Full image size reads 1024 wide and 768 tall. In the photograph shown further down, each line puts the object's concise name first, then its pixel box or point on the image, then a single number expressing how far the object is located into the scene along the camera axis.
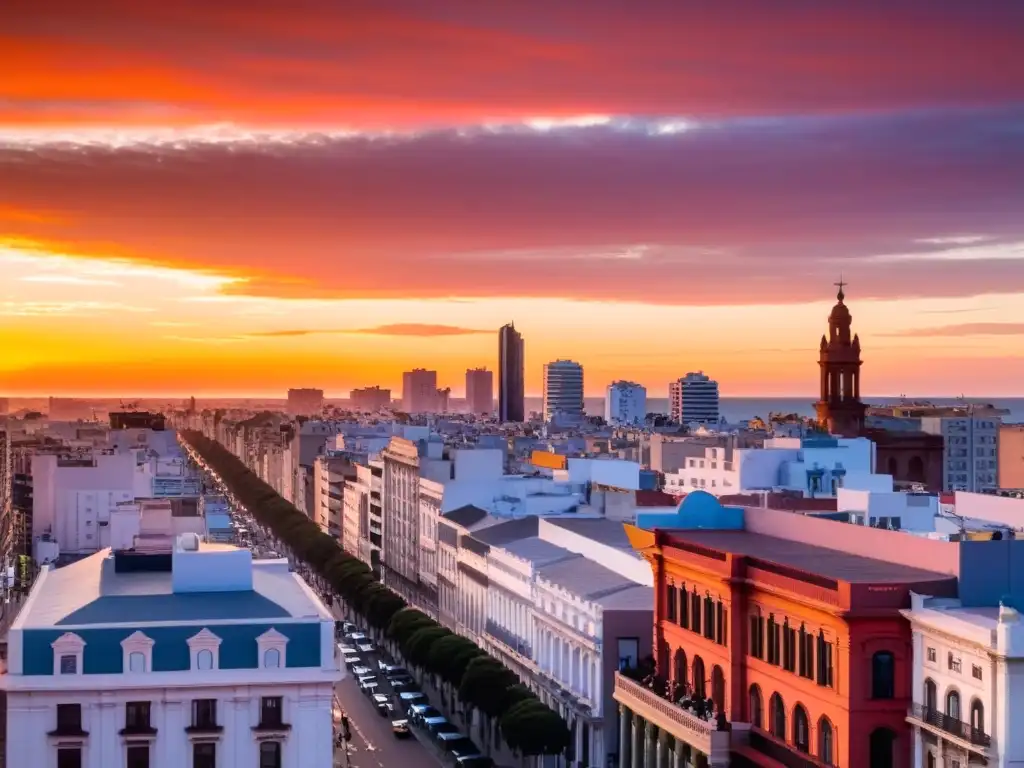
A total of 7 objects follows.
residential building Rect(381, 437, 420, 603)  148.12
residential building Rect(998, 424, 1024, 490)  193.88
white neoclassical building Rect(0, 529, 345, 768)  54.56
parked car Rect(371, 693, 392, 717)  101.62
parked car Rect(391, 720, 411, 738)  95.12
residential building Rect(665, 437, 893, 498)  128.62
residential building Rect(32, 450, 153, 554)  162.62
